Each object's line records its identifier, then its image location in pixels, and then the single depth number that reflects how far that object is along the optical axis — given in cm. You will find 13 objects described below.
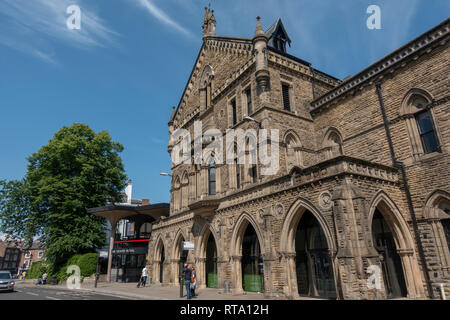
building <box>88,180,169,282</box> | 3026
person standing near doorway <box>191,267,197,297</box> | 1550
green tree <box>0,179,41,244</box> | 3120
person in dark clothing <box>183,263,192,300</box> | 1459
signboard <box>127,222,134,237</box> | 3878
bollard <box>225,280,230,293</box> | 1708
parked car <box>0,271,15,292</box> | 2102
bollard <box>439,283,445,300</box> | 1164
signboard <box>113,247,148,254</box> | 3338
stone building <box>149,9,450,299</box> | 1205
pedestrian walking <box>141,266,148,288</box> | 2451
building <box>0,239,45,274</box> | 8650
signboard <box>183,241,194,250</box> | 1719
